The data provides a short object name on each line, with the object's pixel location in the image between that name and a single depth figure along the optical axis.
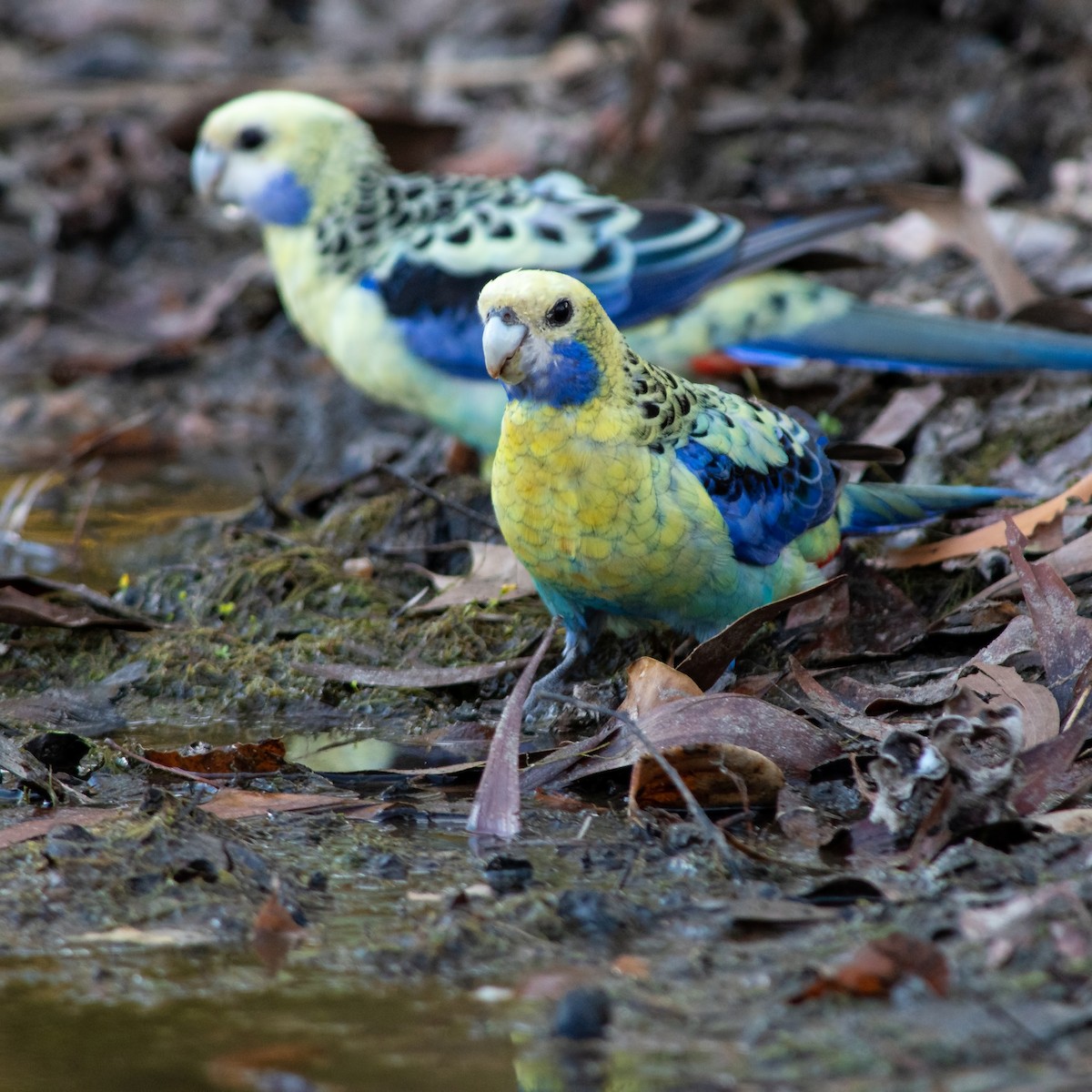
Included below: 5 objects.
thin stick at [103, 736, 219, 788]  7.63
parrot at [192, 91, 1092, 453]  11.08
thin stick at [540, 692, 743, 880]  6.27
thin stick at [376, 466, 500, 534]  10.13
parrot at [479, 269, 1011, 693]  7.33
